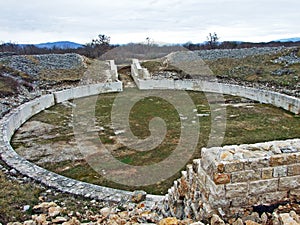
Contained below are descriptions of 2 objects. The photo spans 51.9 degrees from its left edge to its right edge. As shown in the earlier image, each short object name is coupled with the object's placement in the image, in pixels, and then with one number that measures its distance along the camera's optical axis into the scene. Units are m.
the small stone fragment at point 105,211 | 5.12
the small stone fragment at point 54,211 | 5.04
